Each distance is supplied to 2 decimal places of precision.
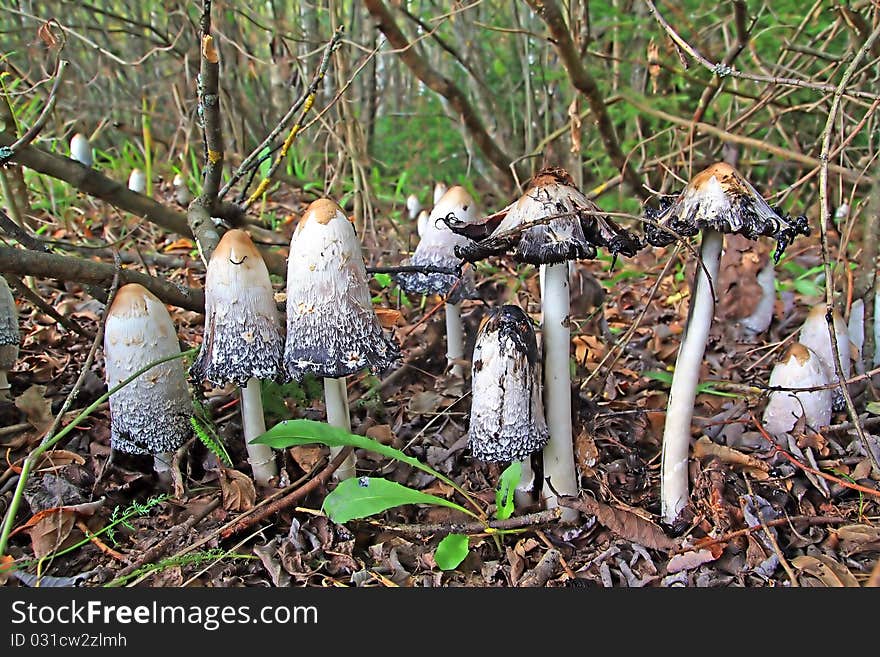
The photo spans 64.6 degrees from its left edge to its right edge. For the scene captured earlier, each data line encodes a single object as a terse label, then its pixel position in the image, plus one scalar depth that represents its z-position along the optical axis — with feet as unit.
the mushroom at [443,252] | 1.67
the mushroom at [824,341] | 1.53
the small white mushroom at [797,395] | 1.49
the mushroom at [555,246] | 1.17
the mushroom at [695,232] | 1.12
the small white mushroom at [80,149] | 3.02
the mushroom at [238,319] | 1.29
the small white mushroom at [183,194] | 2.37
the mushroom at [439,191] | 2.26
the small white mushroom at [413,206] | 2.96
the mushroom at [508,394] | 1.30
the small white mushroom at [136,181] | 3.03
